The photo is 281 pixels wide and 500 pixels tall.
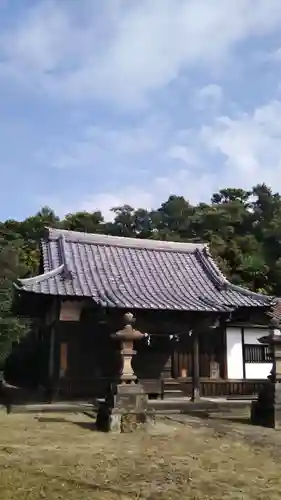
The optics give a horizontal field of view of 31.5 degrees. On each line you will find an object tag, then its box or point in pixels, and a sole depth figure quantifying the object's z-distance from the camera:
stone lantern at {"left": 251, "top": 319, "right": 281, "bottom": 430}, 11.96
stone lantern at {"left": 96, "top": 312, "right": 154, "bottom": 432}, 11.23
